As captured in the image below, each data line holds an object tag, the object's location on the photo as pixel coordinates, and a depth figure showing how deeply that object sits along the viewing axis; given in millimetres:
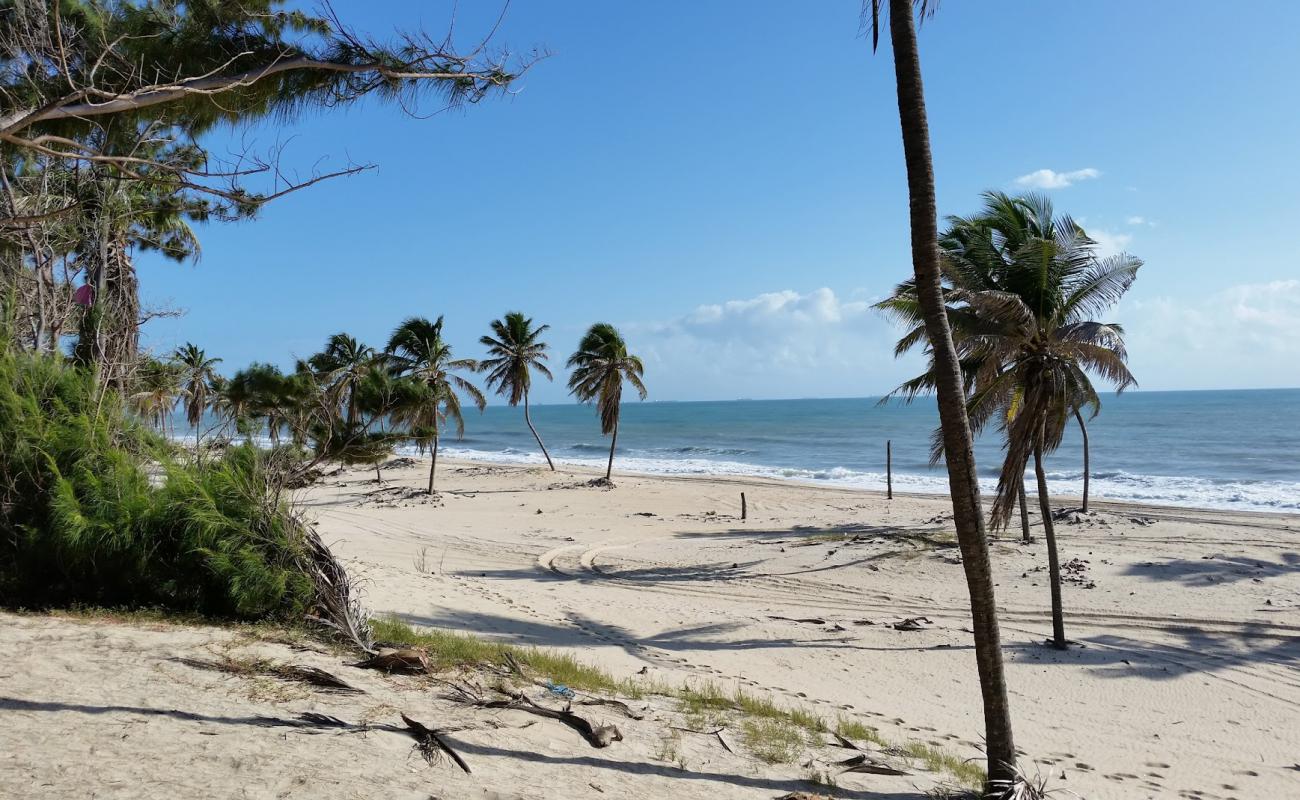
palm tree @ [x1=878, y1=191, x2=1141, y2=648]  11102
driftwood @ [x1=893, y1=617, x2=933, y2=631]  11570
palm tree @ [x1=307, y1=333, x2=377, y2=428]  30642
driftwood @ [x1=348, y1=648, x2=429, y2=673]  6617
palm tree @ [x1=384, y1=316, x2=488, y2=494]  34219
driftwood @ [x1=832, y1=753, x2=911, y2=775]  5527
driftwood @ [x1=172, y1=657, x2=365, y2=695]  5941
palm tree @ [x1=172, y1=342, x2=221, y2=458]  40025
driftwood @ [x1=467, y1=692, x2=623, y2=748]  5535
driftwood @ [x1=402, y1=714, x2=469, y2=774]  4791
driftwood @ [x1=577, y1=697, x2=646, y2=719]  6286
